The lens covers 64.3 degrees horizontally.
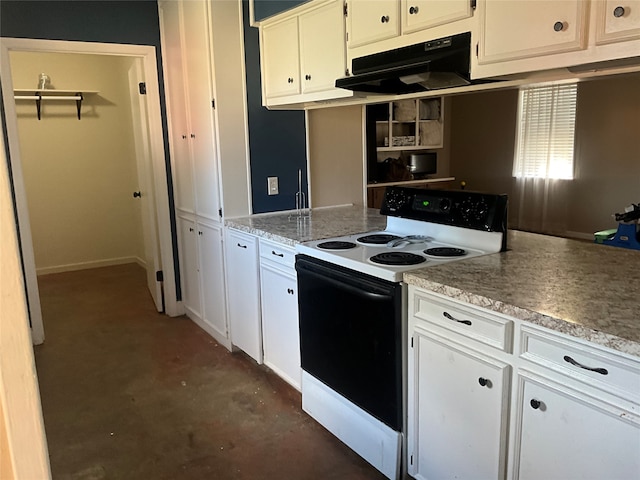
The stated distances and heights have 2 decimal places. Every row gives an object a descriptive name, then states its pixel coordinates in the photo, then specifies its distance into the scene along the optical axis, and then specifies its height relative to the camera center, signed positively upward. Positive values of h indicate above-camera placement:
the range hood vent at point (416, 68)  2.02 +0.32
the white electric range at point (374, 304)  2.00 -0.65
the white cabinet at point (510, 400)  1.33 -0.77
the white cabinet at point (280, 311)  2.69 -0.89
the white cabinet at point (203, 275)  3.53 -0.92
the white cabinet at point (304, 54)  2.63 +0.52
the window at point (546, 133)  6.30 +0.12
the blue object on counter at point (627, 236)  3.96 -0.74
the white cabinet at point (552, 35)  1.56 +0.35
